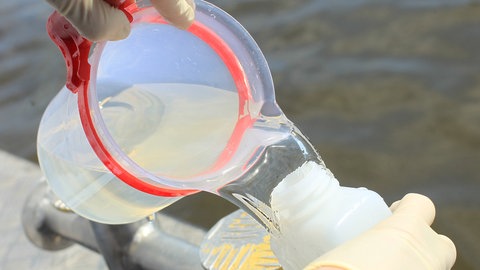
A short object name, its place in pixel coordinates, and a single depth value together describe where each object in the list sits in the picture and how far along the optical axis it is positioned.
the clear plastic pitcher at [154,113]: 0.86
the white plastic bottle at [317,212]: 0.81
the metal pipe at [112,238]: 1.08
